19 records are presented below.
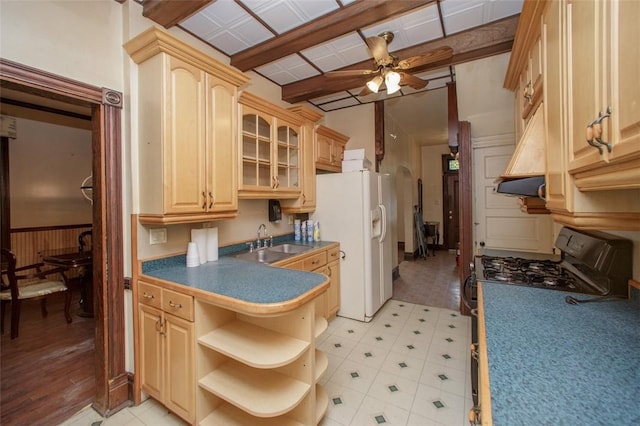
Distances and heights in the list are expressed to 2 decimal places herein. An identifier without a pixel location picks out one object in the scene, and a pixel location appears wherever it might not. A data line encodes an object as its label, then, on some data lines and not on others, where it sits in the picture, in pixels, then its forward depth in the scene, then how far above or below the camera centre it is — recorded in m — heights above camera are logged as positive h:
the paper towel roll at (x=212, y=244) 2.24 -0.28
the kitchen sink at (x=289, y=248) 2.88 -0.43
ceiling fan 2.05 +1.21
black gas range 1.31 -0.42
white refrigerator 3.05 -0.25
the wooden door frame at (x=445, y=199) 7.29 +0.25
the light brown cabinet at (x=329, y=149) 3.38 +0.83
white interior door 3.16 -0.12
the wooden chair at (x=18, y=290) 2.72 -0.85
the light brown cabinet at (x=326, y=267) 2.62 -0.62
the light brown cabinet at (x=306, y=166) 3.10 +0.52
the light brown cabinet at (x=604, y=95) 0.63 +0.31
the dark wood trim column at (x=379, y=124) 3.87 +1.24
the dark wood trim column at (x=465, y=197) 3.14 +0.13
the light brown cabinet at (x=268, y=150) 2.47 +0.63
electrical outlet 1.95 -0.18
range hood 1.40 +0.24
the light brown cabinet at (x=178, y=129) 1.74 +0.58
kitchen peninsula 1.43 -0.78
